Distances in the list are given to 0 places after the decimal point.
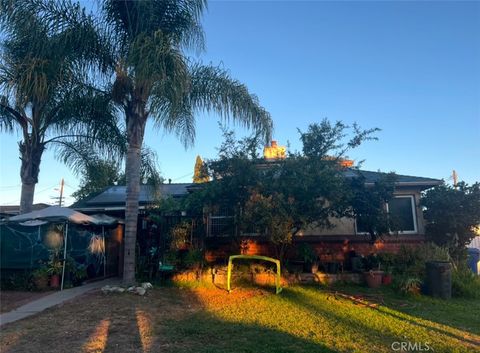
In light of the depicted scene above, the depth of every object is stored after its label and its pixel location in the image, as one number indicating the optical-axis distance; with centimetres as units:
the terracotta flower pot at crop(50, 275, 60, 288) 1083
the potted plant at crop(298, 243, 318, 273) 1237
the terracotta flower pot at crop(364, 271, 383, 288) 1119
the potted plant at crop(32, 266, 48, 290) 1062
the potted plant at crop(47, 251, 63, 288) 1083
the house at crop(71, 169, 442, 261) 1430
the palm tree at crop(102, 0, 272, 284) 947
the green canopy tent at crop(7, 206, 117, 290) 1118
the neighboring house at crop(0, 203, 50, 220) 2967
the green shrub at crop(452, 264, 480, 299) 971
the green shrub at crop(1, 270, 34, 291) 1076
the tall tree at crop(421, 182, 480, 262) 1355
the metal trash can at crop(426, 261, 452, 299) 953
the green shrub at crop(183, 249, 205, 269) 1205
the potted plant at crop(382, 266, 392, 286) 1133
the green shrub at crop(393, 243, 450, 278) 1120
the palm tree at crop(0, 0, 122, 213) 955
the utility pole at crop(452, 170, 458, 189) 2789
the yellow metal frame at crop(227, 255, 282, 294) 1027
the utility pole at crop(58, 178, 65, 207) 4345
